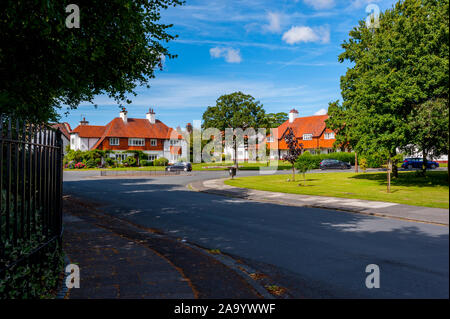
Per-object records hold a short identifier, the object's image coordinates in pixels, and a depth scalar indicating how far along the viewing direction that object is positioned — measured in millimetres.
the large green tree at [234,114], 49781
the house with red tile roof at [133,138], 69938
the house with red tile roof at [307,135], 70375
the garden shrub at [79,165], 59781
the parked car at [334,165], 50094
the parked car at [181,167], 49606
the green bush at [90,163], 60597
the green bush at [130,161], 64750
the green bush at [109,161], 62509
